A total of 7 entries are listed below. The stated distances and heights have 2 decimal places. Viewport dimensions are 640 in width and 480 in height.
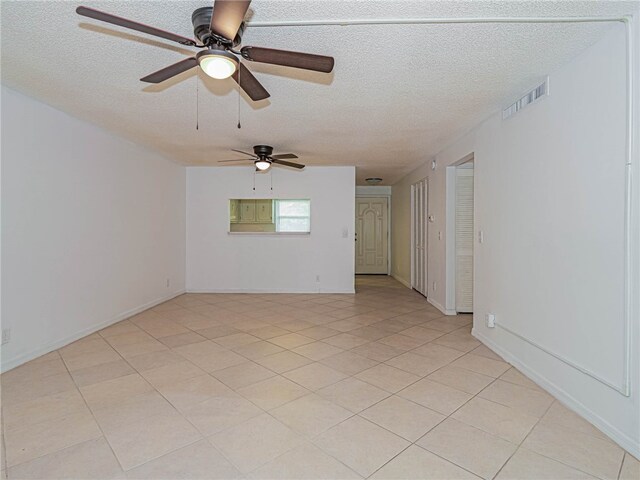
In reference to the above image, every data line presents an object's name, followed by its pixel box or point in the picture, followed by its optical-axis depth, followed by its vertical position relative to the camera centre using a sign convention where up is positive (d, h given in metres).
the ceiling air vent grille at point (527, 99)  2.57 +1.12
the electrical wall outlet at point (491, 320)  3.35 -0.89
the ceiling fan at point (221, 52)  1.50 +0.96
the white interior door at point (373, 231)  9.13 +0.07
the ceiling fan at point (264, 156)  4.64 +1.09
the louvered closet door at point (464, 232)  4.66 +0.01
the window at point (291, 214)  8.07 +0.48
